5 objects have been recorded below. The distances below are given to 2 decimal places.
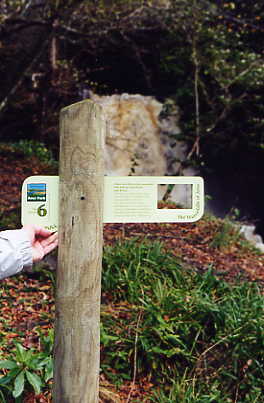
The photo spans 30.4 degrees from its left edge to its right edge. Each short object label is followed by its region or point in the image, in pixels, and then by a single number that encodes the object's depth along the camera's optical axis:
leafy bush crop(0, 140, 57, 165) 7.35
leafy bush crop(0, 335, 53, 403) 2.53
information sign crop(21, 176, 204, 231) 2.03
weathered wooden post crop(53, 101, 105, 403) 2.02
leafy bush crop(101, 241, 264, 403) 3.16
